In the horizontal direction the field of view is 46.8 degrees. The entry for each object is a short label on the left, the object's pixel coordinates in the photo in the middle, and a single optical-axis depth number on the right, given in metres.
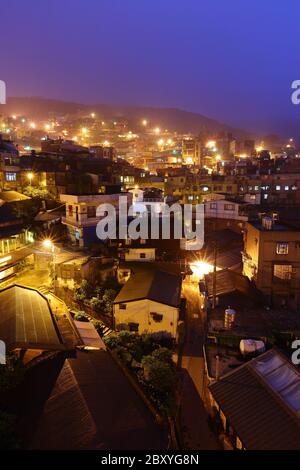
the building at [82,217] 27.59
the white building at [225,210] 37.84
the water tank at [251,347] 15.07
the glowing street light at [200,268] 27.68
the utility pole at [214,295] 20.64
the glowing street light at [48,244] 24.73
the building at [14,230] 22.43
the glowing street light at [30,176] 36.34
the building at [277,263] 21.45
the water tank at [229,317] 18.14
